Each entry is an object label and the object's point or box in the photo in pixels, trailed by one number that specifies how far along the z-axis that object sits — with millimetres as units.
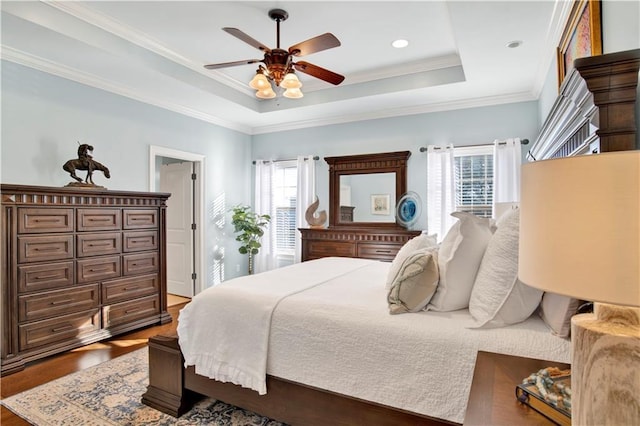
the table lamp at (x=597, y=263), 593
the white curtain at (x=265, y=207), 5805
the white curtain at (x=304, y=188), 5461
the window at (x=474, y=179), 4418
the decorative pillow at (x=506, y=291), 1516
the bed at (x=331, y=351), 1468
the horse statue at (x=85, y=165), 3312
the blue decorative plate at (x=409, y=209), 4594
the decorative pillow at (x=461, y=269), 1734
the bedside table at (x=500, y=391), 869
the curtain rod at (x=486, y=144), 4176
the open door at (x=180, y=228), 5273
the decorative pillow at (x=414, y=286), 1736
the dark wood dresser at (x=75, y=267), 2805
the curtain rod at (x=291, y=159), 5465
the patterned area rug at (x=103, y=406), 2117
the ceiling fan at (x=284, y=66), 2566
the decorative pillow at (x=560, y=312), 1367
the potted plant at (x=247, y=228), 5449
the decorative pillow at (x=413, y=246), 2160
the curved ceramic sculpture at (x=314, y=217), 5164
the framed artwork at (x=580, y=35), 1780
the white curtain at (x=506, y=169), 4182
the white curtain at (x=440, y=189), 4543
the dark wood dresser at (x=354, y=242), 4559
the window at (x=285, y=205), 5727
